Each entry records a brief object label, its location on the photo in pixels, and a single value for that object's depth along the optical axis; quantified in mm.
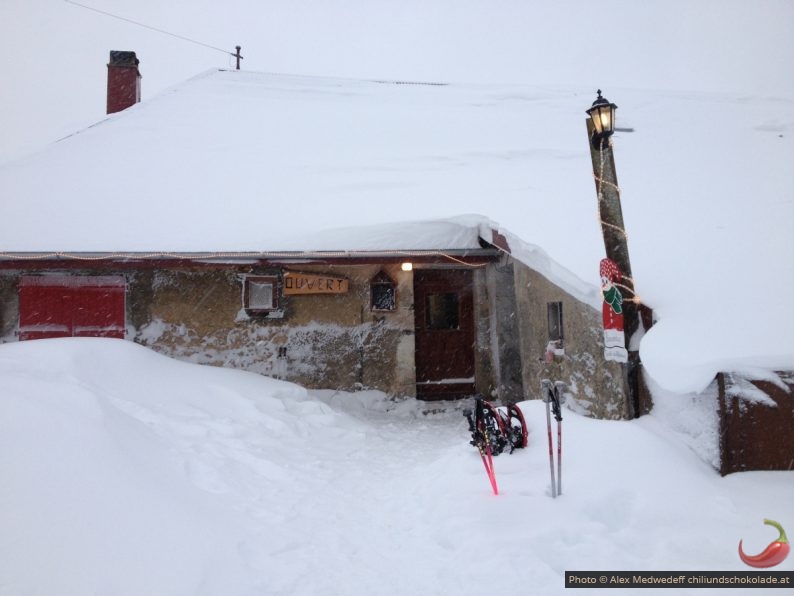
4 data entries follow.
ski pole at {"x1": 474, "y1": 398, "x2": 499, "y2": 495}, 3572
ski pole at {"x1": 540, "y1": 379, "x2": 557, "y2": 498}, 3338
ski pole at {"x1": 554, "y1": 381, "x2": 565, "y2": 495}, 3268
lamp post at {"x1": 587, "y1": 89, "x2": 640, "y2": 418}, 4102
